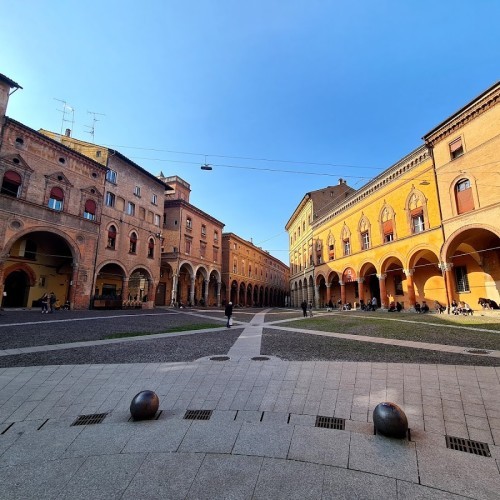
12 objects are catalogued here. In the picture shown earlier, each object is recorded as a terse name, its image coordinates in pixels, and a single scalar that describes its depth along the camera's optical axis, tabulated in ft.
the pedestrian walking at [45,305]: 68.15
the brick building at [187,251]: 128.16
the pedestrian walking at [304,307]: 76.79
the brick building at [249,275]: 172.86
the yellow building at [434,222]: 61.82
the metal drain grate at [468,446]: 11.54
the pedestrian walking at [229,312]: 49.29
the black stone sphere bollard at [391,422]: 12.35
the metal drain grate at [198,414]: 14.87
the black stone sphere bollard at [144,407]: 14.70
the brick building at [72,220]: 71.46
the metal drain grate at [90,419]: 14.96
